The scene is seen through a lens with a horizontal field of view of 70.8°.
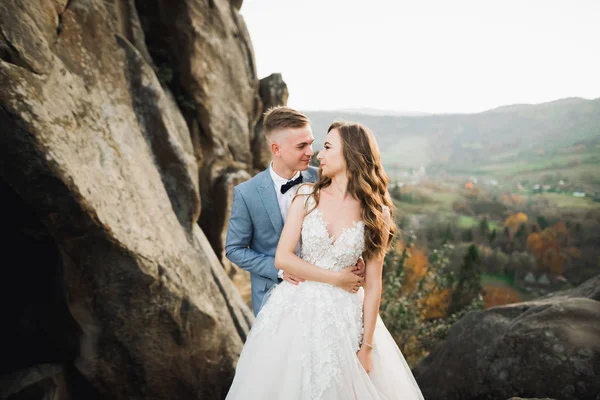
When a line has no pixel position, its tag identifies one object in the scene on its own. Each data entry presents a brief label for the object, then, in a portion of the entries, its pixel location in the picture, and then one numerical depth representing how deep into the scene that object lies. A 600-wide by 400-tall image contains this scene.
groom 4.02
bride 3.01
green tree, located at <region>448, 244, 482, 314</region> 24.93
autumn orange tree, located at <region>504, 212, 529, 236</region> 49.97
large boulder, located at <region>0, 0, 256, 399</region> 4.12
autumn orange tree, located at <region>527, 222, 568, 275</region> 39.09
